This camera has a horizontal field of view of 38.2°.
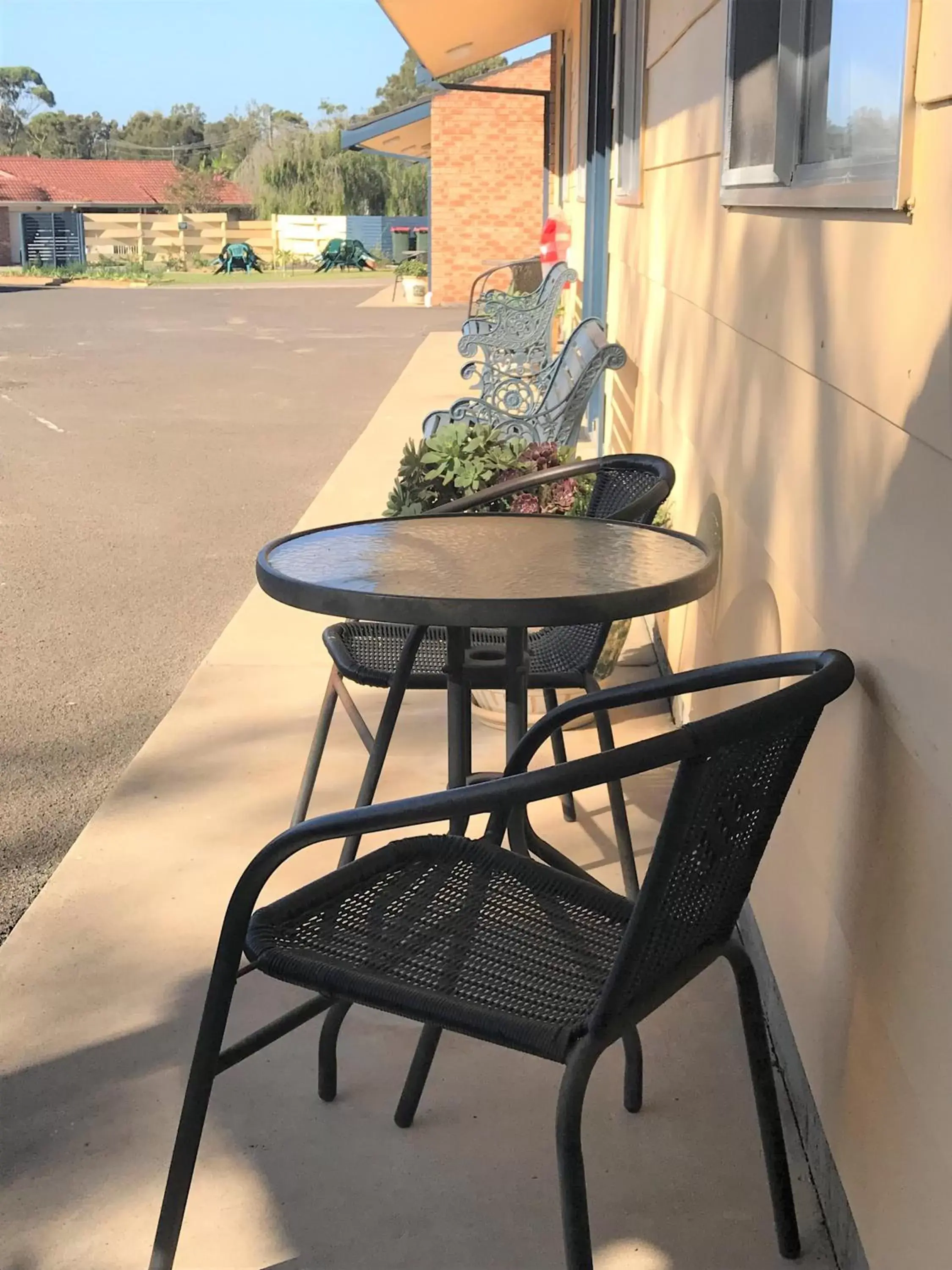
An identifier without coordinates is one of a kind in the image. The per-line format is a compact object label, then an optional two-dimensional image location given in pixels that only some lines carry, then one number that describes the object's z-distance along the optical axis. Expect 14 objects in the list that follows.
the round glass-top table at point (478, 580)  2.17
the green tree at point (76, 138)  111.75
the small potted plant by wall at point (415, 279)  26.17
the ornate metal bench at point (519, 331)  8.93
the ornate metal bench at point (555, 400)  5.38
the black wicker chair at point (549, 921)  1.58
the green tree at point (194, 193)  56.31
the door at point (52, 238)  44.09
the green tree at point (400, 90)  96.44
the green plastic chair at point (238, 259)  40.97
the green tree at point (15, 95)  120.81
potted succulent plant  4.14
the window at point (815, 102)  1.88
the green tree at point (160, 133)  107.50
